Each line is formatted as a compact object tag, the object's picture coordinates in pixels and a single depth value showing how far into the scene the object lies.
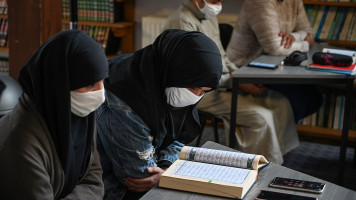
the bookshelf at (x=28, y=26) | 3.23
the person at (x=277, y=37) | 3.51
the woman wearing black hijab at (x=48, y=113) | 1.45
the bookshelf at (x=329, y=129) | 4.17
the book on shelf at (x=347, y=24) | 4.22
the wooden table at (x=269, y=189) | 1.56
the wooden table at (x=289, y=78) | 3.00
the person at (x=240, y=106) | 3.25
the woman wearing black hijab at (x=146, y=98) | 1.99
